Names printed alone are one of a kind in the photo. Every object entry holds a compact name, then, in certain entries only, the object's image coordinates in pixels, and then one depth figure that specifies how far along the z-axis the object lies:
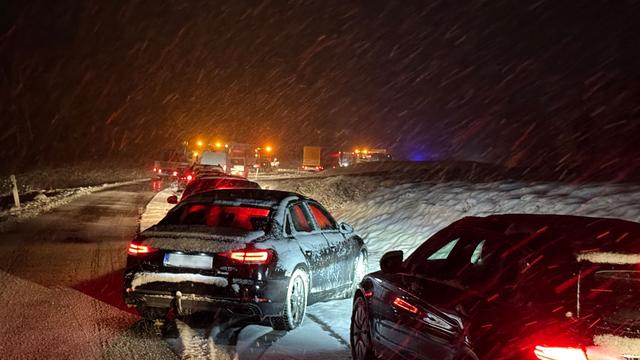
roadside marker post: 23.70
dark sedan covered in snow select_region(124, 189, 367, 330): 6.96
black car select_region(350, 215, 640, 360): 3.50
